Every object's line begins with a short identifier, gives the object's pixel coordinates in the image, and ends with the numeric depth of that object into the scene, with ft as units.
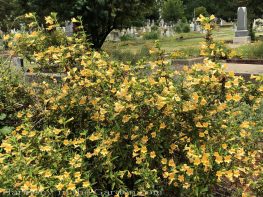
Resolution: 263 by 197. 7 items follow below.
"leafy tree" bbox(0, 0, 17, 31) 134.10
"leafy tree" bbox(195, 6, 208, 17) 145.89
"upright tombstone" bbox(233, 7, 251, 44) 69.30
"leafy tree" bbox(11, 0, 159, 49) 45.85
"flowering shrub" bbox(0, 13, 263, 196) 8.48
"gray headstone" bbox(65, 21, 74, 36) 54.13
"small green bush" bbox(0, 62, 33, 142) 13.50
